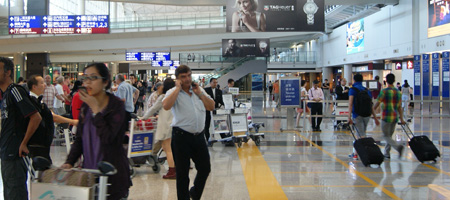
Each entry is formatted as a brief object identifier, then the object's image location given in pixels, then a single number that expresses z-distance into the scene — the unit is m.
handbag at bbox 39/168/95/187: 2.92
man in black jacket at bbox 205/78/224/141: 10.72
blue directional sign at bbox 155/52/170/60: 33.72
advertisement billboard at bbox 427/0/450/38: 20.86
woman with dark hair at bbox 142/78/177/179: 7.14
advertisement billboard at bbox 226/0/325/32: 16.53
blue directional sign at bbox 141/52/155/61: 33.47
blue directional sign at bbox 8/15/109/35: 23.72
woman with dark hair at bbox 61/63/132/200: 3.11
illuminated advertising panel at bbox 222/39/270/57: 30.88
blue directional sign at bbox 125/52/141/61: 33.53
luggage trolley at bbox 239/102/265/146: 10.88
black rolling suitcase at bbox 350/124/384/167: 7.87
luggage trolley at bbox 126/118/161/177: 7.37
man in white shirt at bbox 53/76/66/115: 12.89
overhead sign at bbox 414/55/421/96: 24.46
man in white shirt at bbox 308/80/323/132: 14.09
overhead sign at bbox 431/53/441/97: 22.61
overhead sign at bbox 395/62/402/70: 28.34
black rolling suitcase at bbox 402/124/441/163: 8.23
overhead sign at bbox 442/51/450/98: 21.55
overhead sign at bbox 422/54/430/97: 23.59
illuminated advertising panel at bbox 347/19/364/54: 33.56
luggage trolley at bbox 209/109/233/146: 10.56
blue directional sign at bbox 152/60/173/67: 35.29
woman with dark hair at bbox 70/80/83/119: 8.44
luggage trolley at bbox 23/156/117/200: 2.83
